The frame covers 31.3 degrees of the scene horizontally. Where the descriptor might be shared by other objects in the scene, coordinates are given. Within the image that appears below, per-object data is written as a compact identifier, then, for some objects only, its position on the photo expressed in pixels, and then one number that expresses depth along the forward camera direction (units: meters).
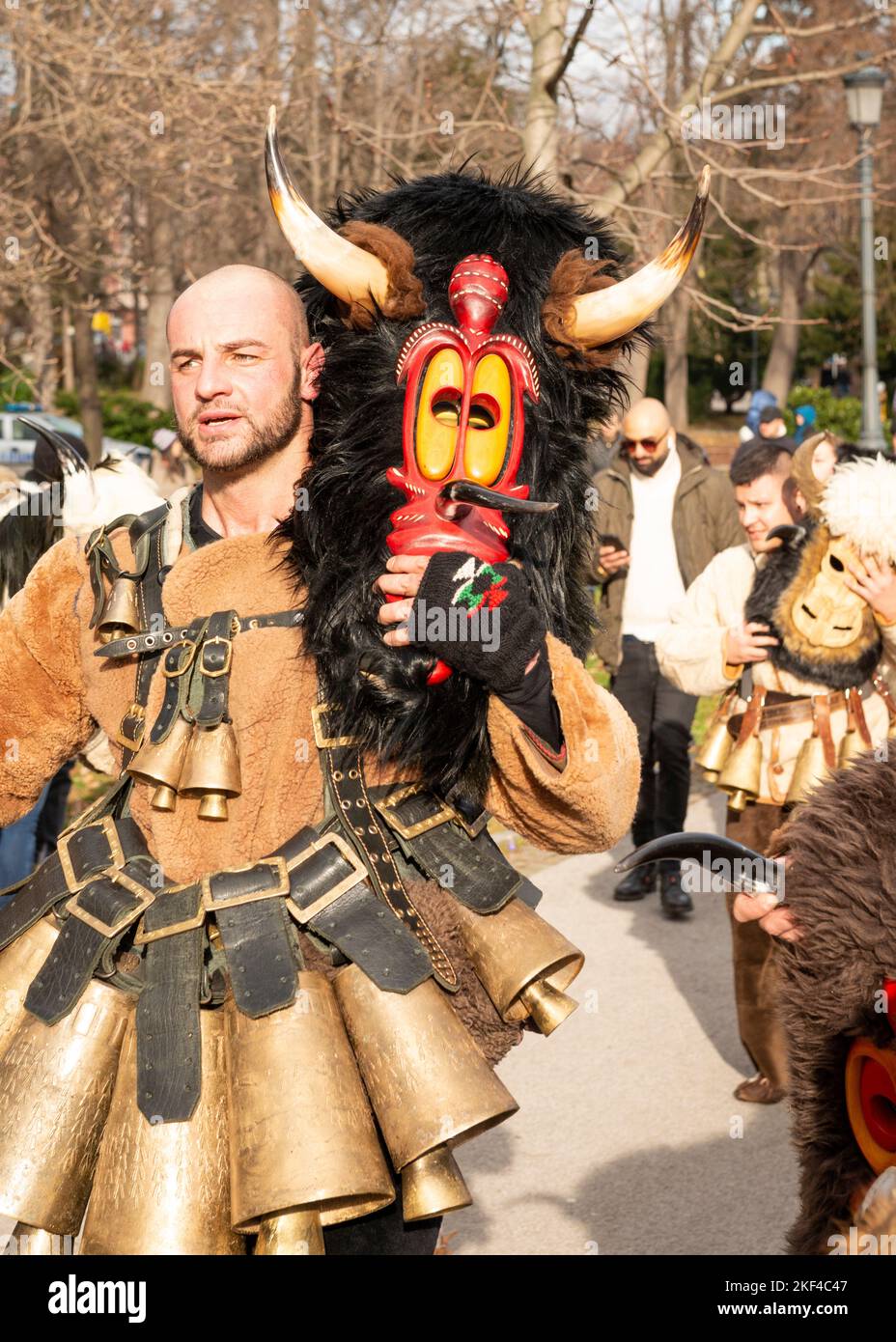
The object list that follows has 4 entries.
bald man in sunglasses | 7.38
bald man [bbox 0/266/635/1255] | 2.54
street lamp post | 11.30
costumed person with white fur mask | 4.67
